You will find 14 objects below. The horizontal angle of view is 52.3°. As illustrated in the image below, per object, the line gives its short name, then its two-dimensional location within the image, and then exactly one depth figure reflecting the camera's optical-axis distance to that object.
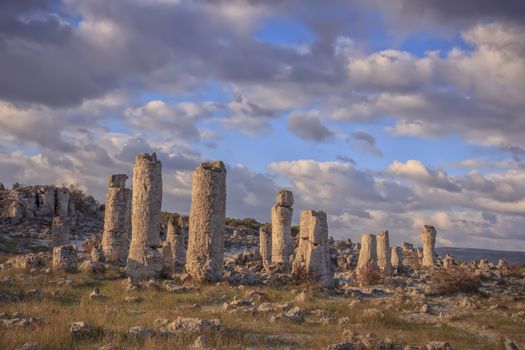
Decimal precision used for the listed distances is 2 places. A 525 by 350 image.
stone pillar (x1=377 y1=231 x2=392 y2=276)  32.16
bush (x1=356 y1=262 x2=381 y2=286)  26.55
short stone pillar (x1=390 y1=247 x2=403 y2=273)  34.06
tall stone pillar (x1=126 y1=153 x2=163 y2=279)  21.89
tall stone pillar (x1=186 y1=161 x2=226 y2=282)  19.94
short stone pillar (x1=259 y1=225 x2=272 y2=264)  34.34
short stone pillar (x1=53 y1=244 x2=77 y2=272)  21.06
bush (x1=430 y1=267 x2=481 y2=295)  23.14
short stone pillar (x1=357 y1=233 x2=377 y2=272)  31.47
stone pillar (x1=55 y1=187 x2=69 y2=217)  48.88
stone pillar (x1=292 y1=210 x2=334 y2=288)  21.61
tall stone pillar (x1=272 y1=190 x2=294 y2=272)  27.03
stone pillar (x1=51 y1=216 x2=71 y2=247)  32.12
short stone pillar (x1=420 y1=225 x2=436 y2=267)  38.51
